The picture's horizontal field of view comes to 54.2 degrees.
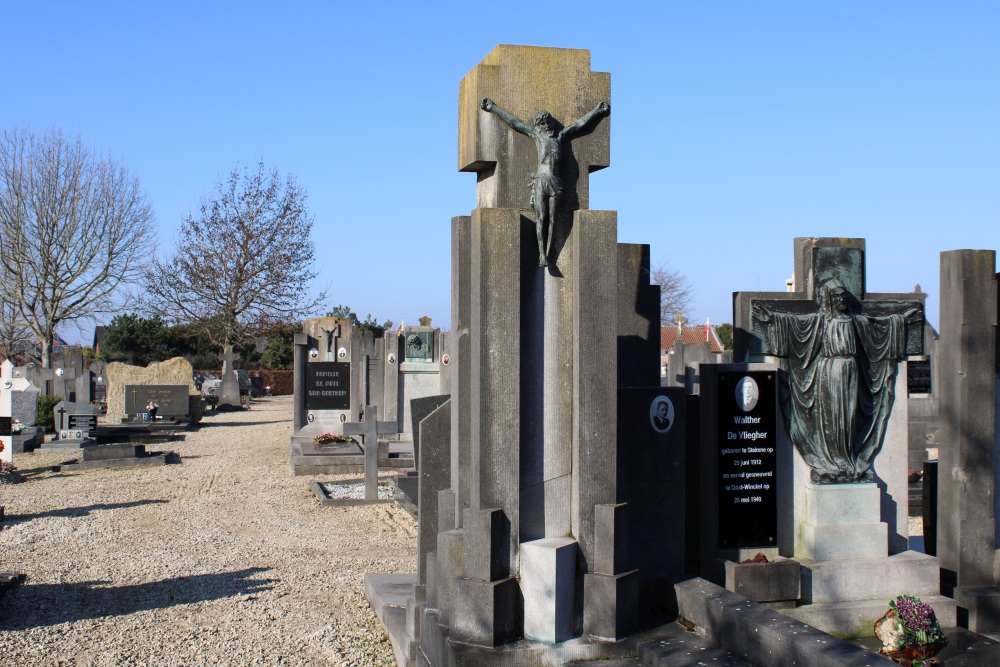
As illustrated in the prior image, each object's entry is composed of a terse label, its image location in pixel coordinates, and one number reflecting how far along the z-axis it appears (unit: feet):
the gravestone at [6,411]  44.98
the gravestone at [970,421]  21.99
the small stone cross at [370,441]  43.01
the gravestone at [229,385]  113.60
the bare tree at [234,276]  132.87
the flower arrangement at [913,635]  17.39
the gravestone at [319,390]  63.67
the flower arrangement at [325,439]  56.95
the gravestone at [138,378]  97.60
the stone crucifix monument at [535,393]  17.21
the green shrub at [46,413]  73.77
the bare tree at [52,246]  112.47
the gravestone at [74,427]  63.00
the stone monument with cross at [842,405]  21.35
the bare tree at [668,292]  159.22
